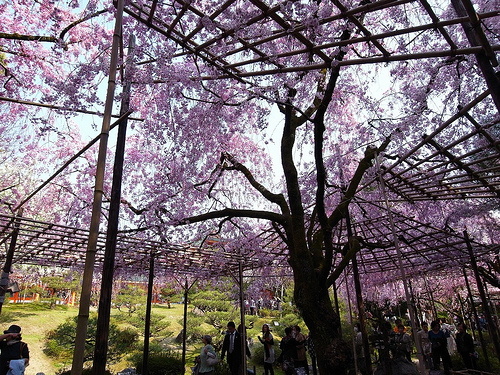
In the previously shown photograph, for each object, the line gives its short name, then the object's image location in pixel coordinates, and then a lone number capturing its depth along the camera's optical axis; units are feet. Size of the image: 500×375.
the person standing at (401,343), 25.33
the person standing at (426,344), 30.27
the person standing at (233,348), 23.45
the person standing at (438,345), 27.50
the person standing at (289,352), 23.88
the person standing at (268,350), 25.05
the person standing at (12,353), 17.93
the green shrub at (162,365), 31.48
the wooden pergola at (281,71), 10.52
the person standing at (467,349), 26.94
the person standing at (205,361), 21.08
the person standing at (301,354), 23.80
